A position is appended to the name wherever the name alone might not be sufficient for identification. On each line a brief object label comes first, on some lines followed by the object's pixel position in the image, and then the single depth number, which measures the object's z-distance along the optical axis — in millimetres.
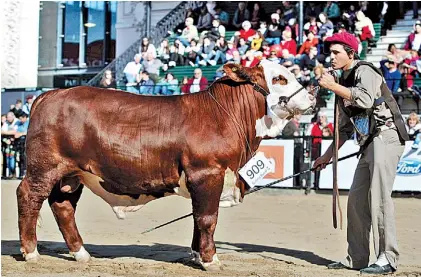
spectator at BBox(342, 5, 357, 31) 19766
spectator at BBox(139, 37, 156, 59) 22877
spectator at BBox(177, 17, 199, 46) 22672
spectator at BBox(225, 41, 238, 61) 20578
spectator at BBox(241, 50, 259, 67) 19125
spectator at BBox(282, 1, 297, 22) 21719
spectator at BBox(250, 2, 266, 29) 22734
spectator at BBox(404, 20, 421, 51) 18109
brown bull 6598
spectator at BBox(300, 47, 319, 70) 18422
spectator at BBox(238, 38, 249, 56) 20625
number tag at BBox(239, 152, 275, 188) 6914
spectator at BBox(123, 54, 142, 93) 22109
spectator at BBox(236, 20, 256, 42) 21236
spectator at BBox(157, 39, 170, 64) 22859
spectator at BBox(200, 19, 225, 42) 22062
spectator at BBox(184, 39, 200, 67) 21906
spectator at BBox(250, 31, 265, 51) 20391
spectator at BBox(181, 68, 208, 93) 19036
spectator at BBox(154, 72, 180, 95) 19969
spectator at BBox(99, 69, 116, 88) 21875
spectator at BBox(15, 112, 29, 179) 19344
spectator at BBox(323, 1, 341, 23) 20703
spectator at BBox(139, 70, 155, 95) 20375
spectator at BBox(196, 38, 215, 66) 21453
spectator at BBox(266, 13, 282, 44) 20656
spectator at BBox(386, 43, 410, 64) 17391
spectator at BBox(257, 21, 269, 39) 21194
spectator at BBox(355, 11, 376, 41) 19422
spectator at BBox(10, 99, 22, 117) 21672
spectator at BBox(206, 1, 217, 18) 23891
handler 6609
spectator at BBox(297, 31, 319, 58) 19109
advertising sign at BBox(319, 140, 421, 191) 14445
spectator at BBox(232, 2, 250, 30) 23078
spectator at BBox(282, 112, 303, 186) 15469
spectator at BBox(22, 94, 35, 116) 21797
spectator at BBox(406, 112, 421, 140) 14797
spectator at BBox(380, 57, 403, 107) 16797
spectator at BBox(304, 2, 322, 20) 21359
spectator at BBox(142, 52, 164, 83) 21906
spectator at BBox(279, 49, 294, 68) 18750
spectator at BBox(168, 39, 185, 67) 22403
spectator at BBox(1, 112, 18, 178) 19406
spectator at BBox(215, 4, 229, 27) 23641
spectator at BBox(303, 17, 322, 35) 20031
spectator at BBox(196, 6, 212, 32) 23578
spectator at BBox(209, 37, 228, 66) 21234
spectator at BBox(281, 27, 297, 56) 19498
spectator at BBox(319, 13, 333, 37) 19578
